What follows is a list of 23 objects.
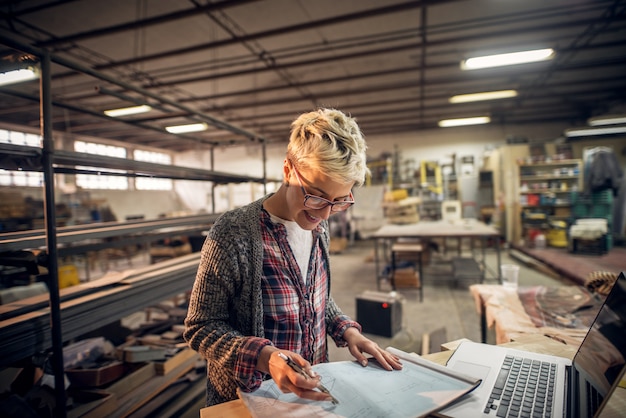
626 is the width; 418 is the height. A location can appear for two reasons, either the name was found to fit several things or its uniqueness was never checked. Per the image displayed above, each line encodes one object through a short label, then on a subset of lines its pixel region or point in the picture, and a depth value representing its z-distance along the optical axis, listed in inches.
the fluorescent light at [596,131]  302.8
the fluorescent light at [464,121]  312.5
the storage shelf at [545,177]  297.8
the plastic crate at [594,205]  255.6
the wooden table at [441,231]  177.2
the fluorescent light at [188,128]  285.0
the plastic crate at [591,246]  217.9
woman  33.1
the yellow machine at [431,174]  339.6
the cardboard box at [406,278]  187.0
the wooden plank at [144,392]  78.9
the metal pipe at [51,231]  56.0
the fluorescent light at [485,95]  245.6
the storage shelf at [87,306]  54.6
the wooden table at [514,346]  30.0
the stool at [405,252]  180.5
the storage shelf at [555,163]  291.0
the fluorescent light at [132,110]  215.3
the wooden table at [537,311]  60.0
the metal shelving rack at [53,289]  53.7
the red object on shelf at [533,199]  300.5
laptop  26.2
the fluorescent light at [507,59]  168.4
